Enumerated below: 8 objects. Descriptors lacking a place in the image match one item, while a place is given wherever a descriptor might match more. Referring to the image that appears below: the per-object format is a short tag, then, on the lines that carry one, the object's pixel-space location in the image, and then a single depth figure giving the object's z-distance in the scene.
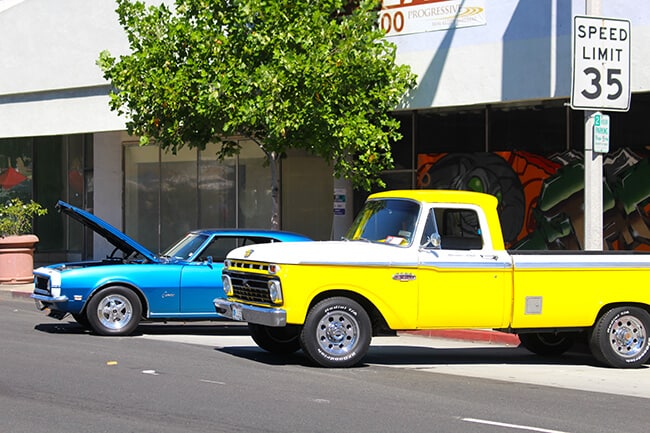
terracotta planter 23.86
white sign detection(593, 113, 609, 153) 14.55
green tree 19.14
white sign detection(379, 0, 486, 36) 20.19
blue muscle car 14.28
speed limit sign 14.49
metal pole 14.55
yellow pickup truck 11.38
